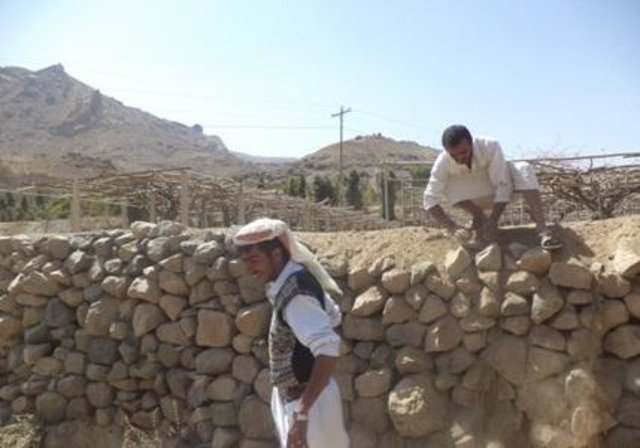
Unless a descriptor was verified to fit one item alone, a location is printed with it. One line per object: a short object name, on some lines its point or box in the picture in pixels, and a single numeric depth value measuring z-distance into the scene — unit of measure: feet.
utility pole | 92.67
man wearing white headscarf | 8.48
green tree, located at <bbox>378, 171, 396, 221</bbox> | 66.10
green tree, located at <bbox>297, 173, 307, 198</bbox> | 88.74
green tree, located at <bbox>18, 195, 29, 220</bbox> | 91.91
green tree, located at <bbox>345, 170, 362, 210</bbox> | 93.20
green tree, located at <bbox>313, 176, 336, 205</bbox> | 91.54
